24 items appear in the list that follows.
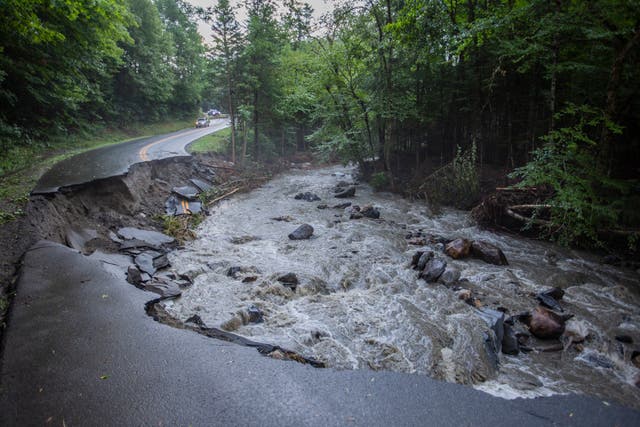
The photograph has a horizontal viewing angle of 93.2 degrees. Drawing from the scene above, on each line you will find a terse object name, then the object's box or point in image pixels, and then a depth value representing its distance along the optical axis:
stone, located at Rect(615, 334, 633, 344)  4.53
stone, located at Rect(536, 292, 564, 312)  5.48
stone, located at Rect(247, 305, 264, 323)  5.05
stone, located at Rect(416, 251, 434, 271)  6.98
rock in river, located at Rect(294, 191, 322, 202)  15.20
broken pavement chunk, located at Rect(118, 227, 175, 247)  8.27
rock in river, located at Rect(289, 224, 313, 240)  9.64
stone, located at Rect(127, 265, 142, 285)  5.56
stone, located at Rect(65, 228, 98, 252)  6.75
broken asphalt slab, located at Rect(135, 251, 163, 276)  6.52
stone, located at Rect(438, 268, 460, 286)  6.31
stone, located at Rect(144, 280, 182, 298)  5.49
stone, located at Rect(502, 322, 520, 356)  4.32
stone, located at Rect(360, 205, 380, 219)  11.83
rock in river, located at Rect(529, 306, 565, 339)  4.66
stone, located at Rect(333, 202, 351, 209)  13.52
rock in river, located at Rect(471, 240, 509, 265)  7.41
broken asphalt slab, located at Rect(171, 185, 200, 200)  12.93
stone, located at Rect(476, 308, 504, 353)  4.39
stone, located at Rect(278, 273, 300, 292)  6.35
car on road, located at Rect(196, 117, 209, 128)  36.38
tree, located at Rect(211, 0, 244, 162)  17.48
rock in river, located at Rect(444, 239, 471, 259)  7.79
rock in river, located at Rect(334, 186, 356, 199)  15.44
